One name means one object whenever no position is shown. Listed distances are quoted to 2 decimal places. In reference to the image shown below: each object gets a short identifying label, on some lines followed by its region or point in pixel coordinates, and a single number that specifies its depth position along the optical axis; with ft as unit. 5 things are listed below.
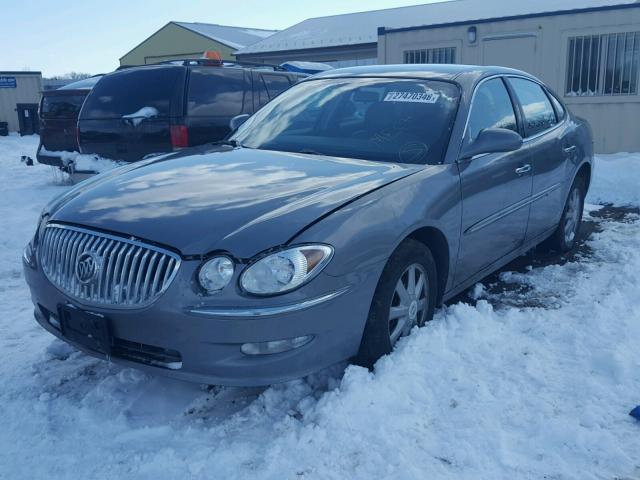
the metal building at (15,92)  83.41
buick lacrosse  8.43
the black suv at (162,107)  23.02
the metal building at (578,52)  37.68
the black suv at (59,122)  31.35
